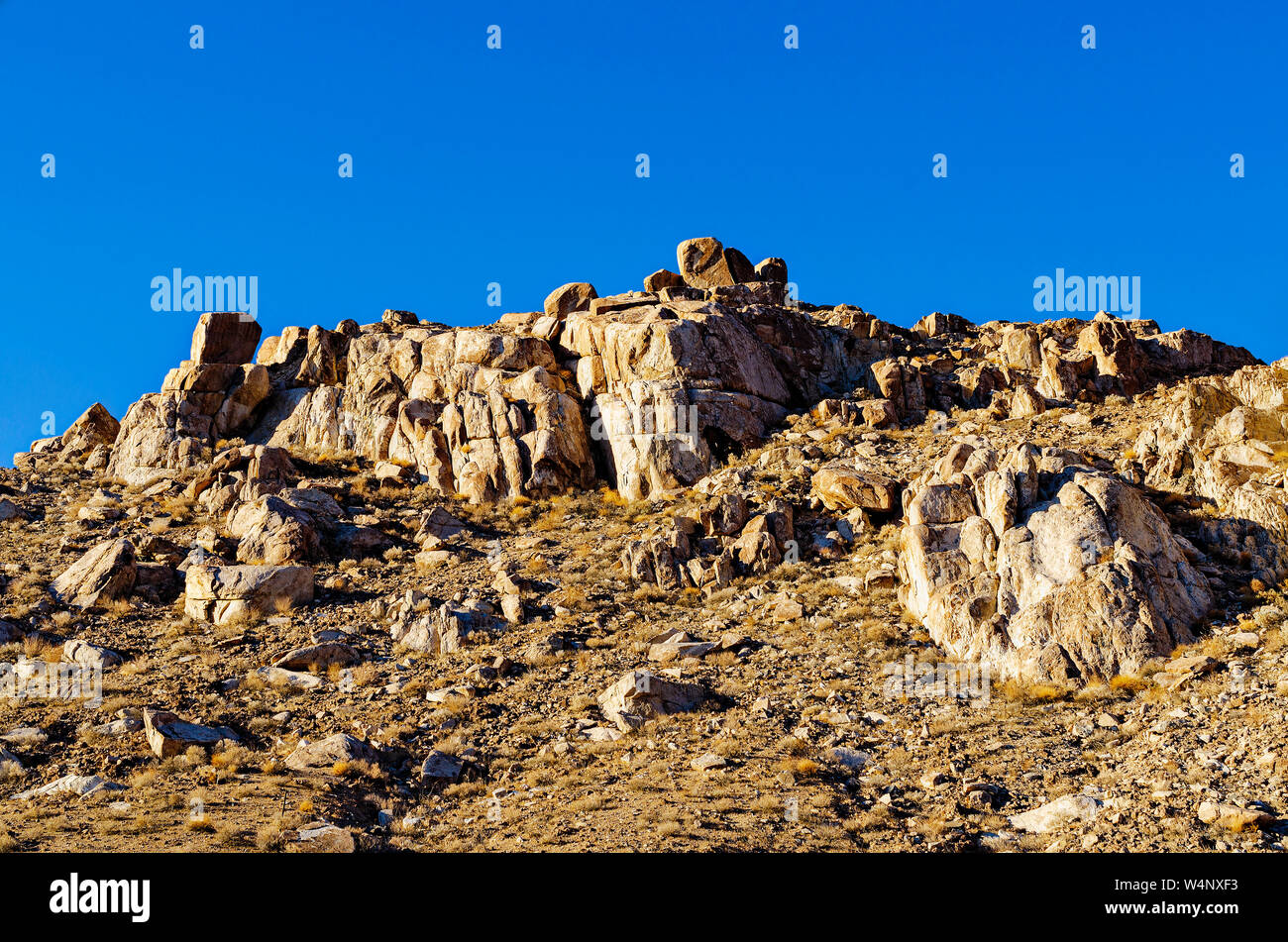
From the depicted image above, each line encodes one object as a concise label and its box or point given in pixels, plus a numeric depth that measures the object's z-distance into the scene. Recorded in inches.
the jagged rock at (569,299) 2121.1
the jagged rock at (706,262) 2397.9
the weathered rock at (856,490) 1395.2
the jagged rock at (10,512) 1660.9
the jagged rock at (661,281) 2235.5
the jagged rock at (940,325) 2353.6
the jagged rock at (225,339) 2114.9
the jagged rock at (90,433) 2017.7
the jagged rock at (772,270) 2453.2
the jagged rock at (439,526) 1541.6
